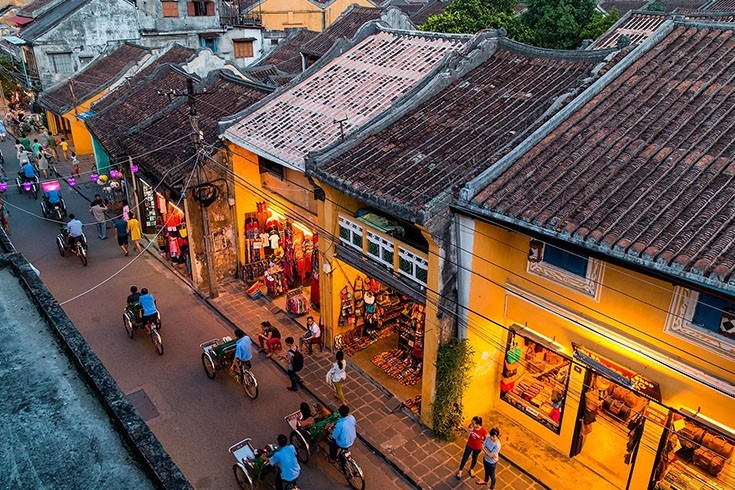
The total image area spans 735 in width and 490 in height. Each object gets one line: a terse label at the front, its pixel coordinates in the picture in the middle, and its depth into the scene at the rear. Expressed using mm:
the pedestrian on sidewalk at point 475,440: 11961
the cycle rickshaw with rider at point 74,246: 21594
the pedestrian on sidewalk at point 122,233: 22453
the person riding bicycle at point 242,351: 14633
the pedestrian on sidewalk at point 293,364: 14922
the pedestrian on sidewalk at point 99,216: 23969
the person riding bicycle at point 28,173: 28078
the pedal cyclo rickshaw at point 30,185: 27888
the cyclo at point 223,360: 14875
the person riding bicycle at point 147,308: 16797
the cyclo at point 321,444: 11989
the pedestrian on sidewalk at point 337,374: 14125
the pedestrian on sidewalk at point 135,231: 22386
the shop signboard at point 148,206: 23031
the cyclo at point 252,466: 11516
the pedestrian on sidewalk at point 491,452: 11570
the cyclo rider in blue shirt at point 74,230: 21375
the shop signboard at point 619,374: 10578
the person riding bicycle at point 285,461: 10984
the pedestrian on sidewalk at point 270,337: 16594
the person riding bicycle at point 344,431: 11828
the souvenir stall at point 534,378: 12784
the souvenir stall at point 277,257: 19812
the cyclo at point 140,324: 16672
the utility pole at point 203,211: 17141
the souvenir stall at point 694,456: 10180
